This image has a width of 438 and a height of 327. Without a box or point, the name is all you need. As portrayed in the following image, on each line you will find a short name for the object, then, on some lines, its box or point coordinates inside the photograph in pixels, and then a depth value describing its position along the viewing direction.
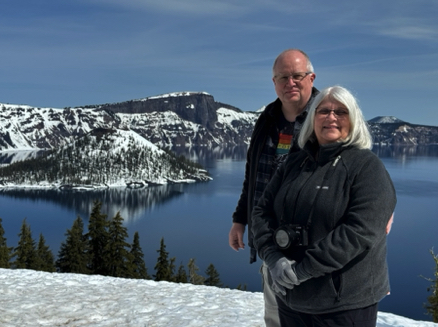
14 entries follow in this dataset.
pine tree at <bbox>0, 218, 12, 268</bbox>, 26.69
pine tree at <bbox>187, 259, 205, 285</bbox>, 27.30
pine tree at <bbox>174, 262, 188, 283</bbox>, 29.33
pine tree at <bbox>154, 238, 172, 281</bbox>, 28.07
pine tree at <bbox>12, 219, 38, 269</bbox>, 28.46
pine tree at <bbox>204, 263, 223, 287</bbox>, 34.88
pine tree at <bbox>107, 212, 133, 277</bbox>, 27.08
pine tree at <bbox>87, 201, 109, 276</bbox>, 27.65
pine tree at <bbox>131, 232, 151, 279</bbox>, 29.29
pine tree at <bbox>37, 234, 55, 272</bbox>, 29.12
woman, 2.43
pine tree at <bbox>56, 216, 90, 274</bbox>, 28.22
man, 3.62
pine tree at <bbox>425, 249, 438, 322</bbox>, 18.09
